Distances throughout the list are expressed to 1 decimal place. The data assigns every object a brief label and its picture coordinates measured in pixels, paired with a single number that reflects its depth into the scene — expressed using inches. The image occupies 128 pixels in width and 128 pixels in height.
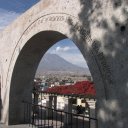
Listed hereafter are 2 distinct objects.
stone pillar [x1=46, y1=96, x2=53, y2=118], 343.9
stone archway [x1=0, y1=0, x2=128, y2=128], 100.5
